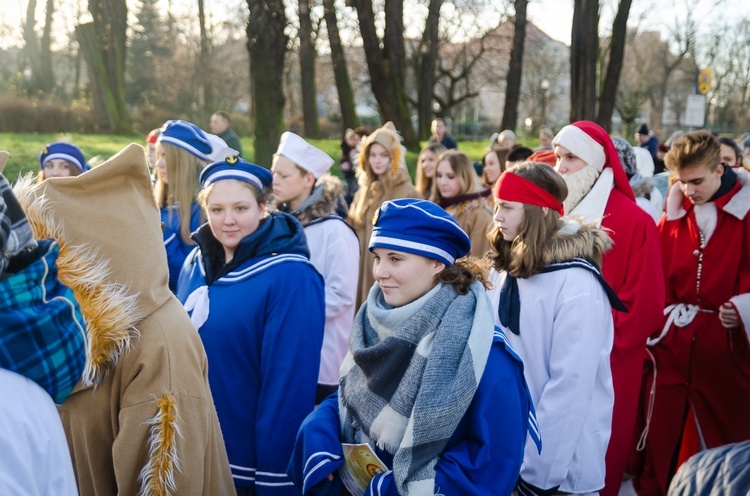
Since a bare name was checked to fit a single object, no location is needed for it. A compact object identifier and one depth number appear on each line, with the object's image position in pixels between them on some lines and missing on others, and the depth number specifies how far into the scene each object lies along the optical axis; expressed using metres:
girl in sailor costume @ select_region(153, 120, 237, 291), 4.67
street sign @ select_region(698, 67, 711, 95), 21.10
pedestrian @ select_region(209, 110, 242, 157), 10.64
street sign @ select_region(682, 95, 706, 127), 18.92
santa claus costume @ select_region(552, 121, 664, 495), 4.30
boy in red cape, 5.00
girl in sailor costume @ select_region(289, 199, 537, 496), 2.44
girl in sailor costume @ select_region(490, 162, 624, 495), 3.48
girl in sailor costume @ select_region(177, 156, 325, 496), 3.42
